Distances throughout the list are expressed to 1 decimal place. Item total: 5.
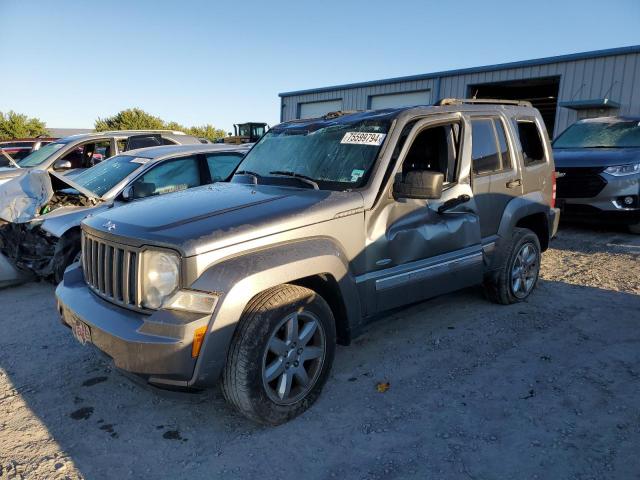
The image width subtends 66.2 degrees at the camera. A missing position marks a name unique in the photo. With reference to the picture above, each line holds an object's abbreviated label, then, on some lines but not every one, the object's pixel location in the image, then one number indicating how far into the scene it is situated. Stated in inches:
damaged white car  216.1
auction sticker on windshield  145.3
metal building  563.8
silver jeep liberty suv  104.3
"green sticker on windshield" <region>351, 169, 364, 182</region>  140.0
